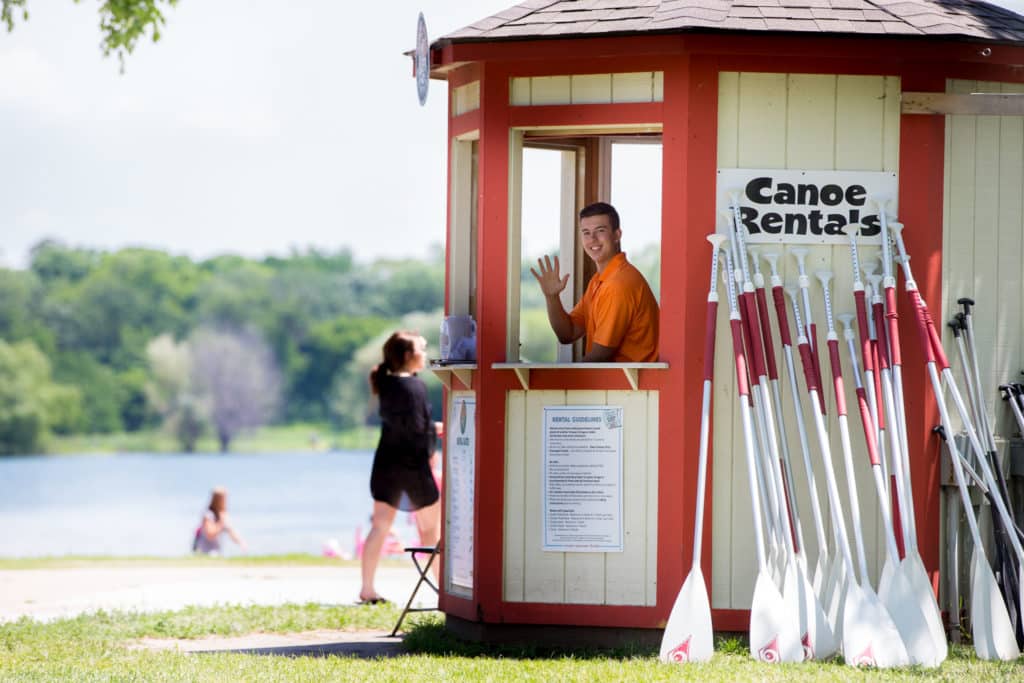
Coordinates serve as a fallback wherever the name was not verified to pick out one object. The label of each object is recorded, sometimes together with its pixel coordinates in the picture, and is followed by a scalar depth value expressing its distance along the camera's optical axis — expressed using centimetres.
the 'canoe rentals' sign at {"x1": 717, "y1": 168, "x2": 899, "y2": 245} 1592
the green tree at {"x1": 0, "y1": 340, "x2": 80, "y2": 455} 15600
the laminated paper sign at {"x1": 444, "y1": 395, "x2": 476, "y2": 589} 1689
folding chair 1802
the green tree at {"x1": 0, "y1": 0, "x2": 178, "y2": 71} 2067
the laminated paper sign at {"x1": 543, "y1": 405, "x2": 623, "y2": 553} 1606
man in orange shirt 1650
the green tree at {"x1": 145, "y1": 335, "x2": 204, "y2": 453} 15837
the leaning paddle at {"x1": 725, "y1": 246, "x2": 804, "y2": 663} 1463
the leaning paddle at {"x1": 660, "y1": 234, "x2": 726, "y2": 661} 1473
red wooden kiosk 1580
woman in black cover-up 2150
